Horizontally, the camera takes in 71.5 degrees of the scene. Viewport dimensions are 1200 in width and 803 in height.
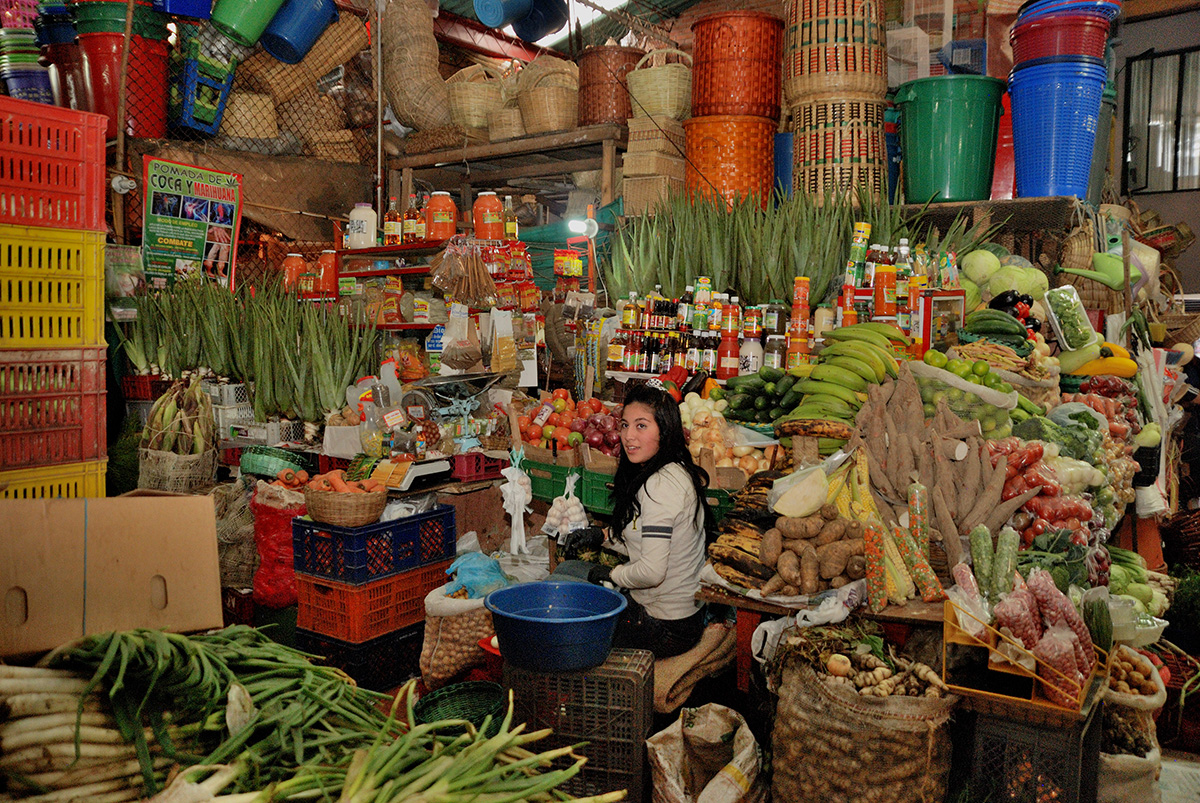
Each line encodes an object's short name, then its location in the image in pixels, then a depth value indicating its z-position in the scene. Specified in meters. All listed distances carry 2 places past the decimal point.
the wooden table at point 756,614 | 2.81
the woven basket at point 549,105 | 7.86
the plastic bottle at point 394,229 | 6.17
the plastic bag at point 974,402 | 3.90
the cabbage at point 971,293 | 5.63
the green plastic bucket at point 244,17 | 7.82
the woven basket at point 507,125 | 8.23
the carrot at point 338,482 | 4.05
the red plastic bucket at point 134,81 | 7.46
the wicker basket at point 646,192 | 7.04
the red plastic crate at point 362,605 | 3.92
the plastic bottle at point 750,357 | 5.17
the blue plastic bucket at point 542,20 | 10.49
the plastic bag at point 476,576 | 3.76
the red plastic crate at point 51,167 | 3.27
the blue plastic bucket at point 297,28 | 8.27
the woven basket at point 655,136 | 7.16
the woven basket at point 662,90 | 7.28
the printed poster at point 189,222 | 7.34
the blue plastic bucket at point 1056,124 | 5.65
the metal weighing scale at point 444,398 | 4.99
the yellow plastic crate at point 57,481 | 3.28
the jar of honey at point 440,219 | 5.92
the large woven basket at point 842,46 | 6.44
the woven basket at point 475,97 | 8.55
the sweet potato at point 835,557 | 2.97
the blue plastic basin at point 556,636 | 2.55
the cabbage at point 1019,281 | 5.70
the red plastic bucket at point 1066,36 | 5.52
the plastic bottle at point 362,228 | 6.70
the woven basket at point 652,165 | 7.07
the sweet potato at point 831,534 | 3.05
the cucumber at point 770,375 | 4.54
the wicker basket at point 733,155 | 6.98
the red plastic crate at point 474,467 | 4.83
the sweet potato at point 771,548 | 3.08
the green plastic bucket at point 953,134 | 6.10
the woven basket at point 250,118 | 8.90
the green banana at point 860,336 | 4.36
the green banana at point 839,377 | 4.08
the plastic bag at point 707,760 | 2.63
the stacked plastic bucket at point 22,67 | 5.25
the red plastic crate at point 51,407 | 3.29
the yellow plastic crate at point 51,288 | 3.28
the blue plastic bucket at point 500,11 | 9.09
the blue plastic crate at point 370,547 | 3.94
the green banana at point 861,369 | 4.07
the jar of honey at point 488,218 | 5.88
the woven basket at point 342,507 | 3.92
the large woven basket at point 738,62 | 6.88
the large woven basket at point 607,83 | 7.51
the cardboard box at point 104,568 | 1.47
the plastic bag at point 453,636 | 3.62
